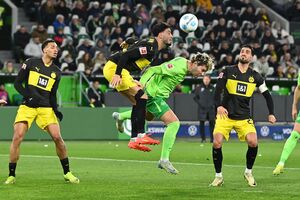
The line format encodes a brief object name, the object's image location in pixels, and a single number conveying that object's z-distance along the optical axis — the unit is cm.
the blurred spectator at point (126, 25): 3910
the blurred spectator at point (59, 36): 3672
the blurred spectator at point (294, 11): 4675
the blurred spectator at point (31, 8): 3959
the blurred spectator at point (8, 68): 3391
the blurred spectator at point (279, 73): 4053
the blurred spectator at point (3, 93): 3331
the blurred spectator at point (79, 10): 3900
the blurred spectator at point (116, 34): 3819
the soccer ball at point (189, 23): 1805
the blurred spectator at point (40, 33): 3609
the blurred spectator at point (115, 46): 3697
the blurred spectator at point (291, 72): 4078
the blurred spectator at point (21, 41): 3612
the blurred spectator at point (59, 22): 3745
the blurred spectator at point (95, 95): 3526
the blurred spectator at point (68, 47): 3625
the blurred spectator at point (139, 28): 3934
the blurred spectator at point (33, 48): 3531
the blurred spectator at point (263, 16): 4459
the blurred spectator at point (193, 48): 3910
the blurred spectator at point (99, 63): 3594
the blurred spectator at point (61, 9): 3869
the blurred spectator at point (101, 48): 3734
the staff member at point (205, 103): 3369
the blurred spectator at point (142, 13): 4077
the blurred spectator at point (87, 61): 3597
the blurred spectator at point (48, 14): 3809
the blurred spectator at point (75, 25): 3797
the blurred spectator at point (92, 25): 3884
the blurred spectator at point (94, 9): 3947
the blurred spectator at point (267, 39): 4303
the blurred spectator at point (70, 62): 3572
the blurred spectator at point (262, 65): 3983
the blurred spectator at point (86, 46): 3669
